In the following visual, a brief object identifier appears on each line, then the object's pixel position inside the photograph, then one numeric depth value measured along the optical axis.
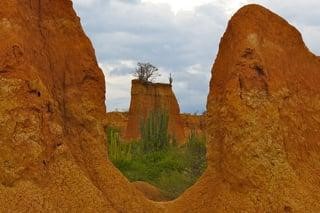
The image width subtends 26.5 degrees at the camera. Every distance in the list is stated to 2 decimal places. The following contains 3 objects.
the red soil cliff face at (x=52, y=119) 8.66
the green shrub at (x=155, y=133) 25.44
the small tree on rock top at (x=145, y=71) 45.53
